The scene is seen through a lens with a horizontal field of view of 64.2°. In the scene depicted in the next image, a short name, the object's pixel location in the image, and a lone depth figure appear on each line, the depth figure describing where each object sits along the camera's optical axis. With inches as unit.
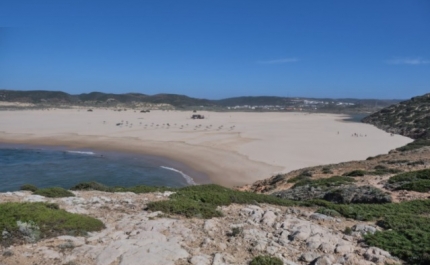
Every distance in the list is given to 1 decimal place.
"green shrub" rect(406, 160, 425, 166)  772.9
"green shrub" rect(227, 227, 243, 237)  282.4
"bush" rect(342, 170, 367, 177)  719.4
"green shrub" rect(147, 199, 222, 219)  331.3
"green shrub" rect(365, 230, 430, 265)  250.8
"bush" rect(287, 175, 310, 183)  776.1
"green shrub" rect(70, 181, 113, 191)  498.6
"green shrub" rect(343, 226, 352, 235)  297.9
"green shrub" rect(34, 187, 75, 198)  404.9
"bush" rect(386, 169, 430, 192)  531.8
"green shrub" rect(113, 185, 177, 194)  474.7
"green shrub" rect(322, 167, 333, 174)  824.3
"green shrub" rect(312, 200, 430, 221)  360.5
